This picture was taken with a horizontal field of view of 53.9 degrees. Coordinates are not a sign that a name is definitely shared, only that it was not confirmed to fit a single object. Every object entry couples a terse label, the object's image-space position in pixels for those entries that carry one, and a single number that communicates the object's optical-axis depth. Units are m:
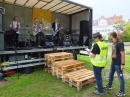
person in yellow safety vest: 3.26
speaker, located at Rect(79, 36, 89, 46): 8.29
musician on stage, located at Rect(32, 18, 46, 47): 7.18
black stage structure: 4.98
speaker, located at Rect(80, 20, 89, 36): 8.45
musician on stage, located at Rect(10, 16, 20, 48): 6.49
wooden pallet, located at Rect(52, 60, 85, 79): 4.40
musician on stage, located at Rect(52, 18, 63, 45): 8.08
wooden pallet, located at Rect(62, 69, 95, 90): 3.84
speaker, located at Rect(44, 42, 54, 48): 6.34
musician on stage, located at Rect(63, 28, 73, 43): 9.87
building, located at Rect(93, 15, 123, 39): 57.30
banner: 9.42
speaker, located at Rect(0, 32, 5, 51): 4.58
